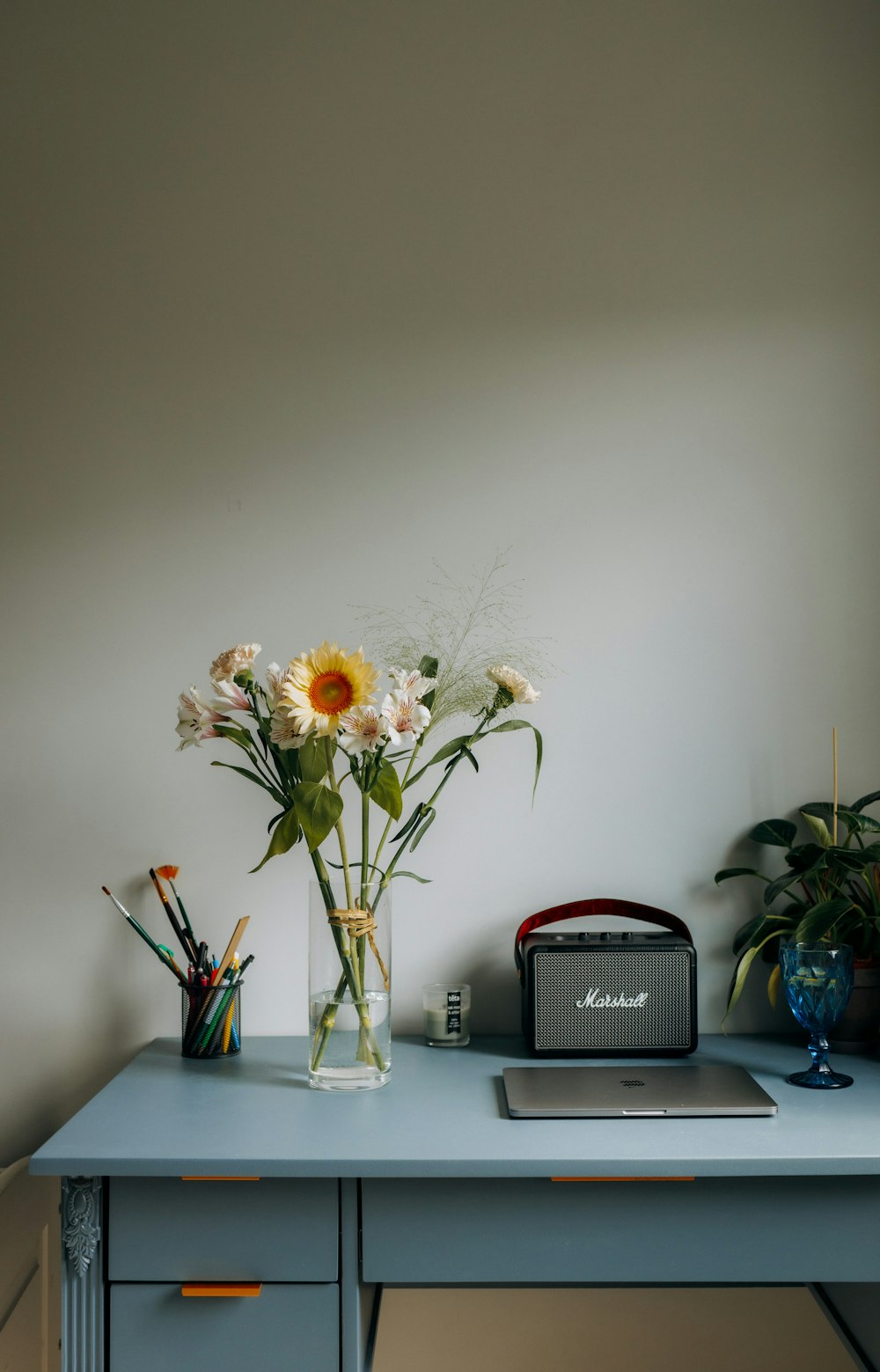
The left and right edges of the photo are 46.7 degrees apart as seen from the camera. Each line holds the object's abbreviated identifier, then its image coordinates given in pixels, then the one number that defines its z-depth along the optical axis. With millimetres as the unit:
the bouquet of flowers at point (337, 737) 1322
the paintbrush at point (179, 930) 1583
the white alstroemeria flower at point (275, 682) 1344
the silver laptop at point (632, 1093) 1264
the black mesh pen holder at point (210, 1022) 1521
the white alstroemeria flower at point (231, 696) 1364
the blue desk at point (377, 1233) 1172
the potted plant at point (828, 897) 1505
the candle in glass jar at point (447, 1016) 1560
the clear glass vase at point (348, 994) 1394
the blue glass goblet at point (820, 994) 1388
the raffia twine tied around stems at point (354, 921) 1394
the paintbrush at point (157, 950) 1550
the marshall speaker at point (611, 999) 1500
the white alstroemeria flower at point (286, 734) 1310
